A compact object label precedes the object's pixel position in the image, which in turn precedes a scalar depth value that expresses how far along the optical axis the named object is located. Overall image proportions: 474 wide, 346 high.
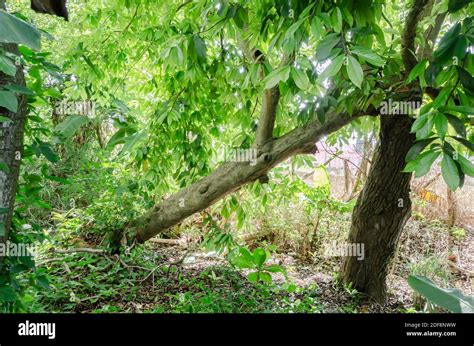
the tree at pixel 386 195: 1.36
